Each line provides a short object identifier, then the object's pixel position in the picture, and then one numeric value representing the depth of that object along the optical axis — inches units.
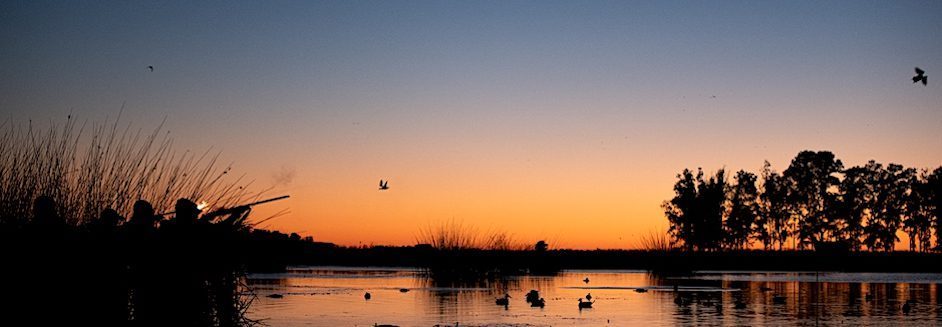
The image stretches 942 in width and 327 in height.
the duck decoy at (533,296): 1055.6
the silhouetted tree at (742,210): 3211.1
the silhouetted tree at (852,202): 3105.3
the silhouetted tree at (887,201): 3142.2
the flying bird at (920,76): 791.1
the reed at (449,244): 1756.9
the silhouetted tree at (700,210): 3181.6
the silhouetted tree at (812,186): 3093.0
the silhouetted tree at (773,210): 3149.6
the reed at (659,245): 2128.9
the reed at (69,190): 444.8
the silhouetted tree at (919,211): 3139.8
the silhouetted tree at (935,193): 3086.9
